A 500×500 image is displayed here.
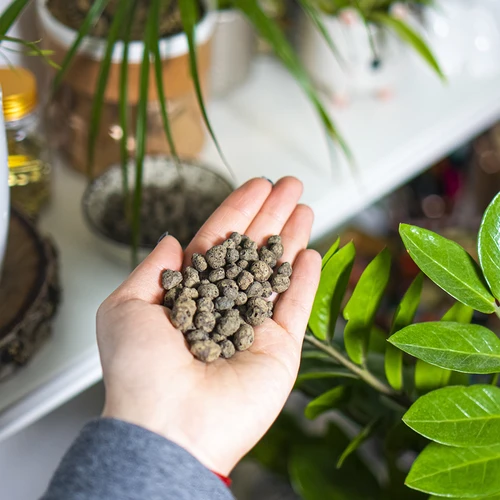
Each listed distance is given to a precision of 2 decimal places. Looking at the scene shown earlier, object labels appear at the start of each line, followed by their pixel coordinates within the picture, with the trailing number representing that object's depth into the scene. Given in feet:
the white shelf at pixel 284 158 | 2.37
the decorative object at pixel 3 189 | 1.83
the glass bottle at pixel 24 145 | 2.30
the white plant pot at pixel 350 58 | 3.20
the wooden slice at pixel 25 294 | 2.13
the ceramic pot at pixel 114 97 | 2.60
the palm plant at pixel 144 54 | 2.12
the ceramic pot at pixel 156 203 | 2.61
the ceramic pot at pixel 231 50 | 3.20
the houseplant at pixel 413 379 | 1.69
